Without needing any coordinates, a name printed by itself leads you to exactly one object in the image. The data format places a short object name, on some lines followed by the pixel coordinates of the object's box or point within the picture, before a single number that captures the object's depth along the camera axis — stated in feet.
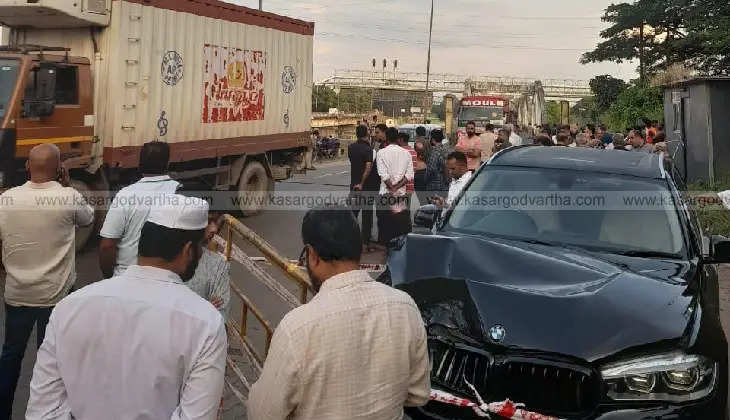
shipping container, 28.73
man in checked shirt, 6.50
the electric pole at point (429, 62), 171.63
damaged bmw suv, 10.37
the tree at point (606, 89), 123.35
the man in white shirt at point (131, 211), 12.91
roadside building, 48.52
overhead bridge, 217.56
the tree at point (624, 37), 104.17
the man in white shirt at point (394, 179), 31.14
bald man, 12.79
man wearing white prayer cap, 6.46
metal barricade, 12.28
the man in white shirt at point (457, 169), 23.48
